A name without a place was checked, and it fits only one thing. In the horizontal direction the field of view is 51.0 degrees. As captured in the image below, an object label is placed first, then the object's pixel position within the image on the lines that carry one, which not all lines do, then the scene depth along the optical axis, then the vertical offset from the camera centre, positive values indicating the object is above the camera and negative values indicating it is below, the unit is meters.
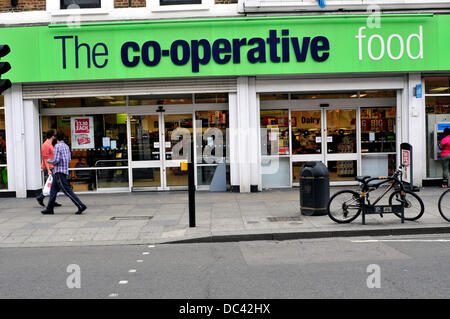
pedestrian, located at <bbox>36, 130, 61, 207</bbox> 11.72 +0.01
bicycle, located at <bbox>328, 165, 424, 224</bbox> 8.95 -1.15
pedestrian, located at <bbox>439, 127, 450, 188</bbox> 13.40 -0.33
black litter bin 9.66 -0.89
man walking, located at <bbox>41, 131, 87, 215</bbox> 10.50 -0.49
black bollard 8.88 -0.85
